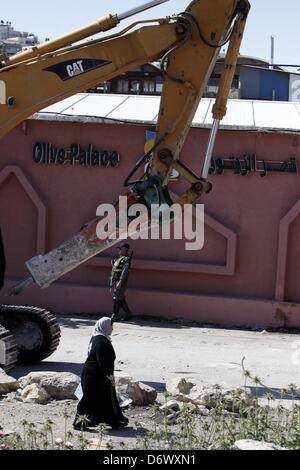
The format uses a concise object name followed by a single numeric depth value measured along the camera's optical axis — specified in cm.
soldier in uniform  1722
